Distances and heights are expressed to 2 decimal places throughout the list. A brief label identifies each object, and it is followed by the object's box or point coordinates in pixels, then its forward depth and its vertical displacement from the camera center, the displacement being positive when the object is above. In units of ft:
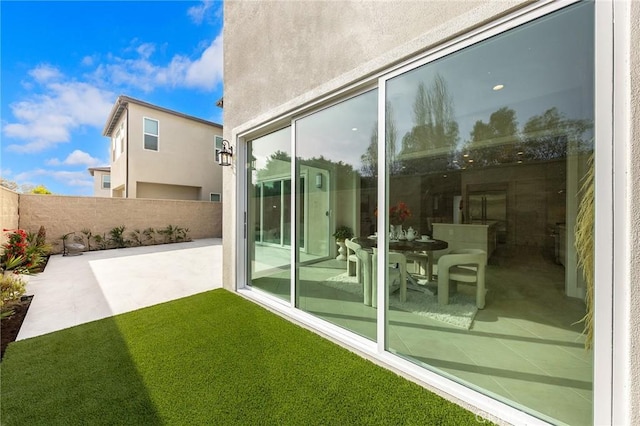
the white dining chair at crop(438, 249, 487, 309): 10.45 -2.58
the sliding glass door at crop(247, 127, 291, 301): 12.76 -0.12
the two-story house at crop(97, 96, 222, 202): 42.24 +10.71
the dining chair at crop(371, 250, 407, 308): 8.62 -2.25
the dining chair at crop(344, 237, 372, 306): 10.37 -2.34
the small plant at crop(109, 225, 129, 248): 36.17 -3.72
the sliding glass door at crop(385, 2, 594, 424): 6.18 +0.20
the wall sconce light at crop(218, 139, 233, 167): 15.16 +3.37
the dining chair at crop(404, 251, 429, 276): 10.67 -2.16
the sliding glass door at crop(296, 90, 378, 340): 9.63 +0.23
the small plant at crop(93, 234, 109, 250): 34.58 -4.11
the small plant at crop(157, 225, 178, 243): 41.47 -3.62
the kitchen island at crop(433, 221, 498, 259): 9.97 -0.98
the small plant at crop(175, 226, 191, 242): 42.80 -3.89
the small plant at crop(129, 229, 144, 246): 38.22 -3.94
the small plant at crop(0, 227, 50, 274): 19.63 -3.68
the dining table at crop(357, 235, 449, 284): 9.51 -1.36
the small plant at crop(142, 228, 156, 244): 39.63 -3.78
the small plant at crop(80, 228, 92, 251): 33.60 -3.06
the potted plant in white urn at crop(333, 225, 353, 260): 11.25 -1.18
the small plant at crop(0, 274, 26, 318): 12.62 -4.46
